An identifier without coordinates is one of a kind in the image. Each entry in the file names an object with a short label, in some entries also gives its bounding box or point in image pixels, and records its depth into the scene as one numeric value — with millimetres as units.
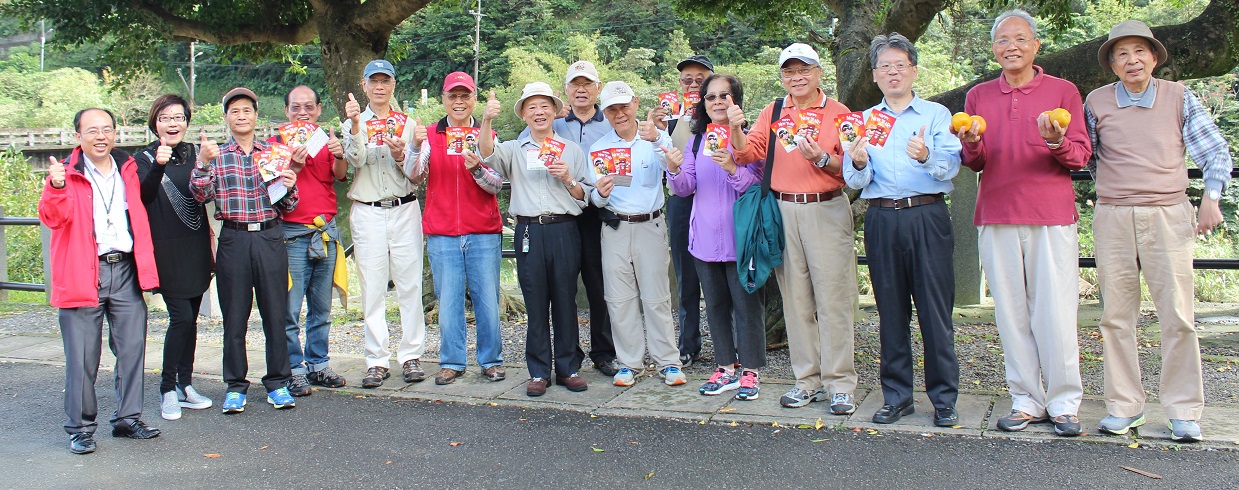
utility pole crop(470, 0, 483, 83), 49094
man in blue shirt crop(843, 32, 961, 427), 4508
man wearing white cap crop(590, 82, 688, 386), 5398
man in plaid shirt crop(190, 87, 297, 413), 5234
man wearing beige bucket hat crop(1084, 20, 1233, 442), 4180
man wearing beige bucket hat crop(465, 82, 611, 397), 5449
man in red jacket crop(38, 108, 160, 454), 4629
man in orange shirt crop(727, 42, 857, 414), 4809
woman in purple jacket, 5148
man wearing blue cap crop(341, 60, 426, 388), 5660
